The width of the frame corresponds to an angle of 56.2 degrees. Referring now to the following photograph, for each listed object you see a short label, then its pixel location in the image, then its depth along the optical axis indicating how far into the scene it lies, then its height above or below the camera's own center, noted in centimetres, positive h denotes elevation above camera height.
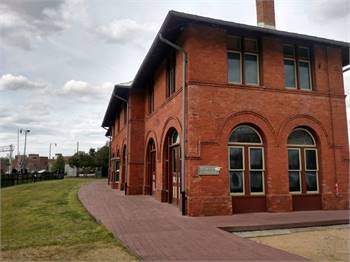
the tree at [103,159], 5654 +227
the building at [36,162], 11220 +363
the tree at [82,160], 5850 +214
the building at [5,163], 9972 +289
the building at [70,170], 6794 +34
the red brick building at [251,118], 1093 +195
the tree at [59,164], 7600 +189
